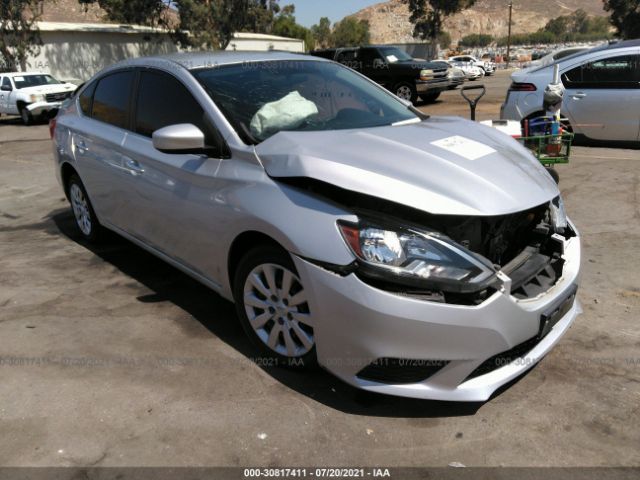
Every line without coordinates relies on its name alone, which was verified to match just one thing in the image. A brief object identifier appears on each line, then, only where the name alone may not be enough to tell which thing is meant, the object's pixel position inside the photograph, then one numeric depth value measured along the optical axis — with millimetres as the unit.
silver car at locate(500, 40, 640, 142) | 8125
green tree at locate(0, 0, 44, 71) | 25359
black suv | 16688
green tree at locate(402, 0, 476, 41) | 56438
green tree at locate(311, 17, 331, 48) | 110969
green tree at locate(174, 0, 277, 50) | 30641
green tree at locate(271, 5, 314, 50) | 73312
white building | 30500
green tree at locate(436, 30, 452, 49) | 125250
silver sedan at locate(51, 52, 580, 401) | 2436
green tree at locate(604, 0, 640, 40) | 51594
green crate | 5754
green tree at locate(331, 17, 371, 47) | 105612
